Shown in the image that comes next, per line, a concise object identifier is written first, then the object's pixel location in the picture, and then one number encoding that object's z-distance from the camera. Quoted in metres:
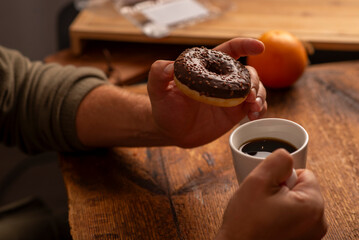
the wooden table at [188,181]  0.75
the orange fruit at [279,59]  1.02
